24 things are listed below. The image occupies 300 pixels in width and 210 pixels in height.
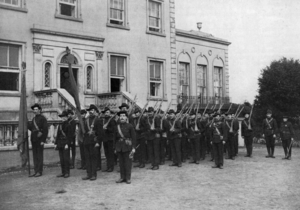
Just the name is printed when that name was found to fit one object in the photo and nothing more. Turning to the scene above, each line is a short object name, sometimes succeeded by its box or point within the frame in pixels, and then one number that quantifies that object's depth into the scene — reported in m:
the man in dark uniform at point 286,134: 14.82
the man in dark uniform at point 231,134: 14.67
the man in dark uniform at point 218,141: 11.85
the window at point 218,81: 26.55
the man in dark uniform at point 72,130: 10.63
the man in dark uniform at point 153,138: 11.69
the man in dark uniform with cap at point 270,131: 15.13
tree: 27.66
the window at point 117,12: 19.50
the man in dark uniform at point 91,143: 9.69
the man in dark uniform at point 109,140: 11.06
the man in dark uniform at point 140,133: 12.48
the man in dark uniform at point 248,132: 15.47
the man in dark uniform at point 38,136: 10.34
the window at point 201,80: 25.16
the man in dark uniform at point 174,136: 12.38
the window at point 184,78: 24.17
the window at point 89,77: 18.42
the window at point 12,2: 15.80
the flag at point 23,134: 10.43
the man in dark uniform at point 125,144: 9.20
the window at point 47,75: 16.84
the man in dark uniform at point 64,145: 10.12
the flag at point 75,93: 9.88
